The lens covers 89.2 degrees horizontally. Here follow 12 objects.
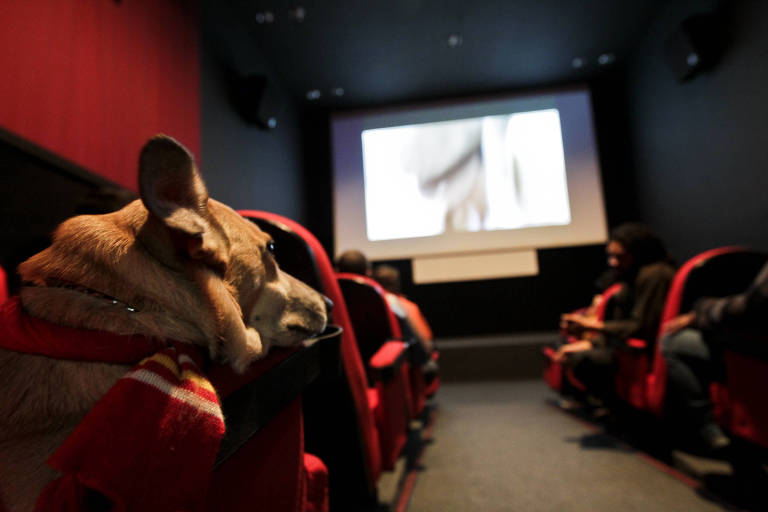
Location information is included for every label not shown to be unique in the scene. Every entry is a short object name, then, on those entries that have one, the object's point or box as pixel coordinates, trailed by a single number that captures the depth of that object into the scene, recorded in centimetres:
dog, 47
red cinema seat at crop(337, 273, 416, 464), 147
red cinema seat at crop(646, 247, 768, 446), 134
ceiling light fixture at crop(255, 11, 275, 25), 386
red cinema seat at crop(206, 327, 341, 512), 60
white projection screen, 519
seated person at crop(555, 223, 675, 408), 208
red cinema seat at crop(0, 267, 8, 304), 76
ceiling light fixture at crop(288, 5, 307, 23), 384
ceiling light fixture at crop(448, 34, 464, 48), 444
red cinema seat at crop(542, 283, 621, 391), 256
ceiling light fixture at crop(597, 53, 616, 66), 492
